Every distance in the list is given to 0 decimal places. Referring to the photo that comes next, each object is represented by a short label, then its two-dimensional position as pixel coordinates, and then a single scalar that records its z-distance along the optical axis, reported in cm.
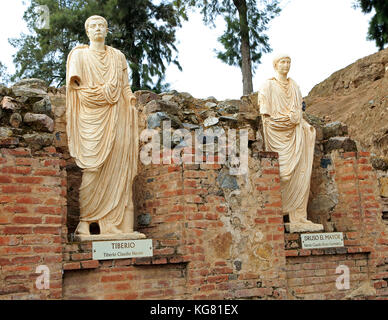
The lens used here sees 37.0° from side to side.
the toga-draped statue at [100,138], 662
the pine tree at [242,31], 1579
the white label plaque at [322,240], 788
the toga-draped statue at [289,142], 818
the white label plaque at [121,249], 625
